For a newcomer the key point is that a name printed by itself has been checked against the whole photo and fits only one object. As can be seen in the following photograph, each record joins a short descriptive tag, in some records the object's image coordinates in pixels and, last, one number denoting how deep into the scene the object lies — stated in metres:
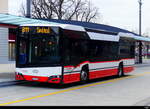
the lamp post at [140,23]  44.31
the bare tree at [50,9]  66.88
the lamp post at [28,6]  24.14
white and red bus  14.04
